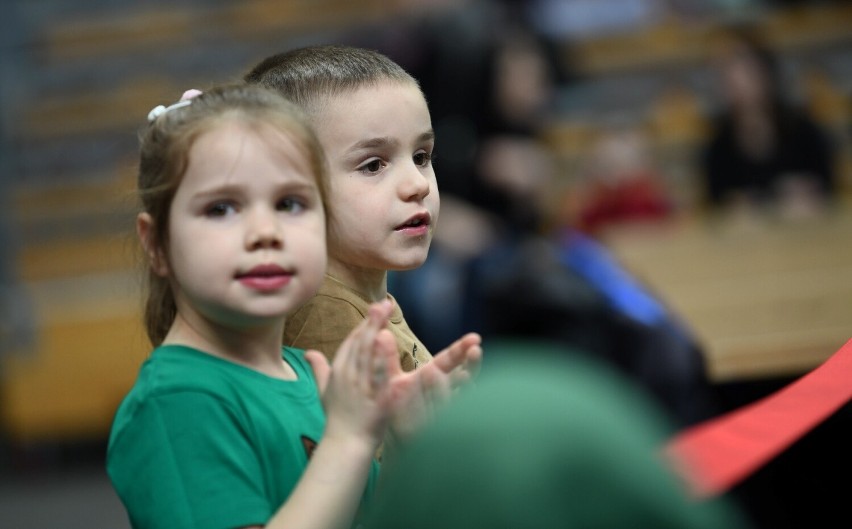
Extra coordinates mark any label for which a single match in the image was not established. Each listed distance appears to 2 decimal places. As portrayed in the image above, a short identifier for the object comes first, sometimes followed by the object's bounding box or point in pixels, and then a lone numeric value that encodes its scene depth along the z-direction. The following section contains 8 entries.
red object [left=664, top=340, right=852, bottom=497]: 2.51
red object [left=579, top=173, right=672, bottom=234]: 6.78
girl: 2.38
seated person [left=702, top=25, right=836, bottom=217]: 6.55
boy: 2.61
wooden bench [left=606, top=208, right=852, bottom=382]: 4.98
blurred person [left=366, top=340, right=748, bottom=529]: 2.08
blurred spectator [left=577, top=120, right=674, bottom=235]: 6.79
